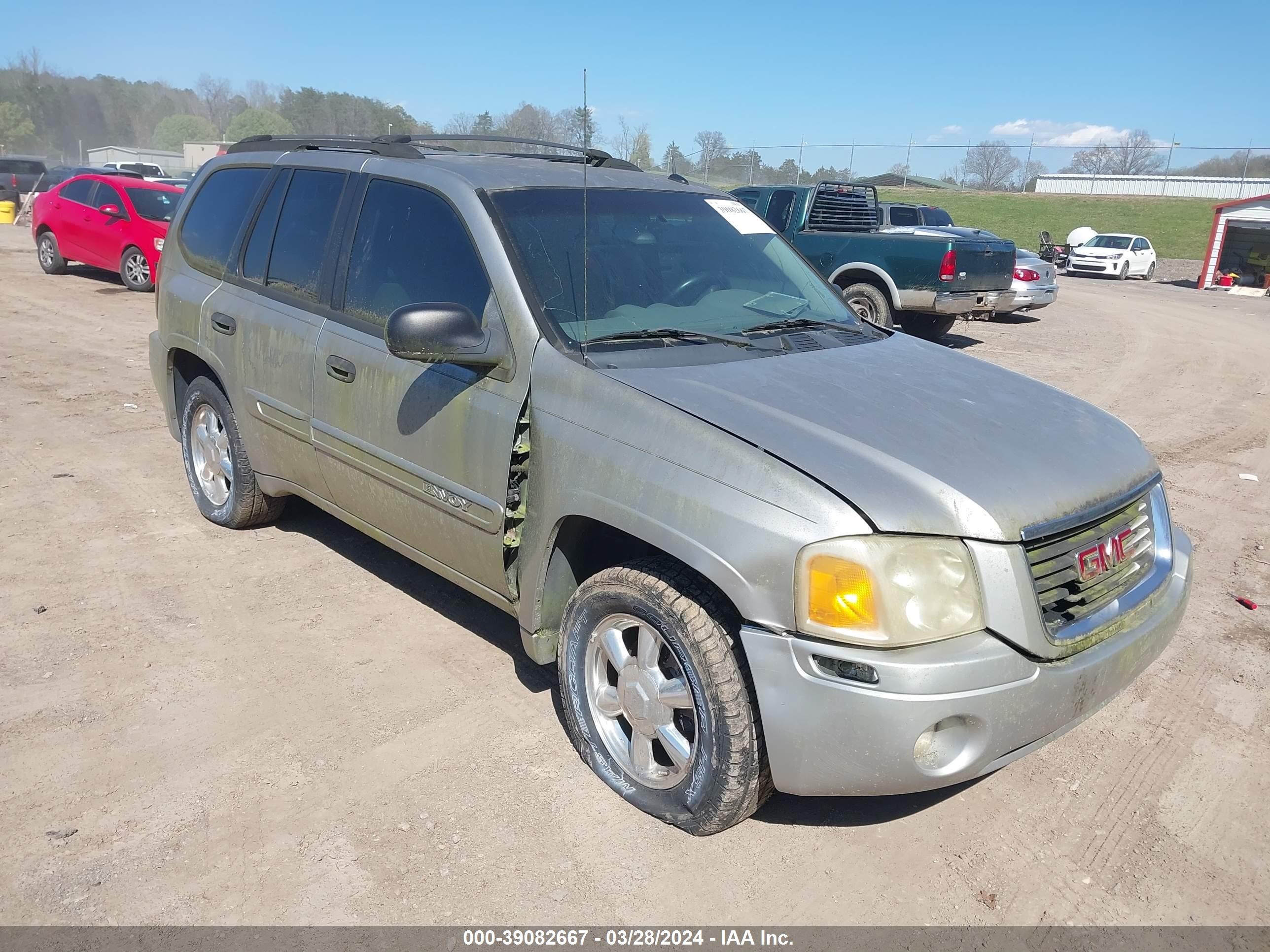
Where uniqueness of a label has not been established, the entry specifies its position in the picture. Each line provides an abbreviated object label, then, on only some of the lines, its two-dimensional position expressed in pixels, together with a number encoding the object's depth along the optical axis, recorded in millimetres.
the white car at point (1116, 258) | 29578
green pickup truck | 11453
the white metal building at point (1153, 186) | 46719
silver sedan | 15234
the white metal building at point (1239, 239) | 27438
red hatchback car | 14453
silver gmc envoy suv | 2533
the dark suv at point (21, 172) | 30141
